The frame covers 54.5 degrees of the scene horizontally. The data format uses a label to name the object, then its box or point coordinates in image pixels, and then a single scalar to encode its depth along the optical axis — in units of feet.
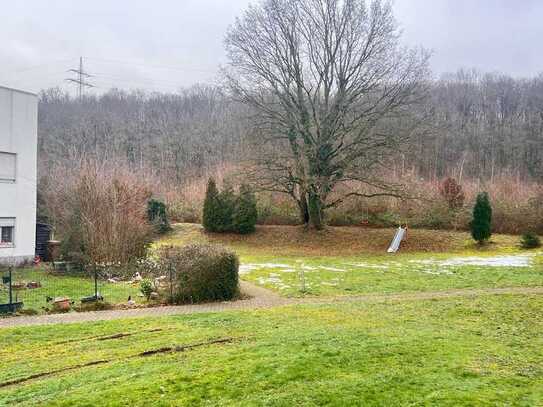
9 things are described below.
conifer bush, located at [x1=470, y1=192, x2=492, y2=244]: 92.58
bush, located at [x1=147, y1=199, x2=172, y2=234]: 110.22
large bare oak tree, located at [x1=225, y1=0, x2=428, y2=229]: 99.66
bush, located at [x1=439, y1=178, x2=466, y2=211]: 109.91
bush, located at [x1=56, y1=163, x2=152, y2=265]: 63.62
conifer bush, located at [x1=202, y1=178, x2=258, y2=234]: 107.65
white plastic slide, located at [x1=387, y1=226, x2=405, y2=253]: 92.48
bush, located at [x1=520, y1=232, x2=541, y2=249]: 88.48
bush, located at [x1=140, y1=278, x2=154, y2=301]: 46.57
